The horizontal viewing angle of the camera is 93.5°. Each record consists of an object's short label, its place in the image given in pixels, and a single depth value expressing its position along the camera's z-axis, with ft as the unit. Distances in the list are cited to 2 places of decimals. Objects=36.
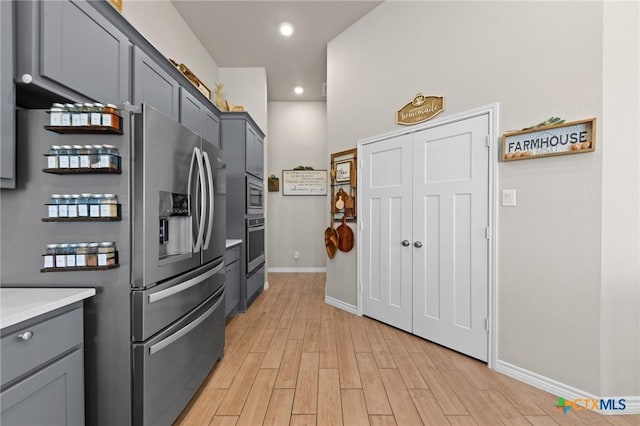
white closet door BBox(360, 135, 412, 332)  9.94
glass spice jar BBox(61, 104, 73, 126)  4.36
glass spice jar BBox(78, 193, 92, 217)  4.39
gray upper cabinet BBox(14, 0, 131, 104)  4.35
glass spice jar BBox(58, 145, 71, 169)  4.37
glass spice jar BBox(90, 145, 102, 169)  4.40
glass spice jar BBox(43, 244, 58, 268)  4.40
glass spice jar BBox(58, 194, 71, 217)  4.37
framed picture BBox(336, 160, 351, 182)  12.08
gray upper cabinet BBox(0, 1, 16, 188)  4.10
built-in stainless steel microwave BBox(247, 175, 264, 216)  12.57
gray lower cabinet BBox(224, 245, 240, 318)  10.72
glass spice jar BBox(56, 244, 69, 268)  4.42
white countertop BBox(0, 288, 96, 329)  3.26
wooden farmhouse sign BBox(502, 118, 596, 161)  6.13
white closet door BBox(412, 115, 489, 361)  7.94
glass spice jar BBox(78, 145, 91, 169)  4.36
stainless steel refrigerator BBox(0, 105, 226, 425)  4.42
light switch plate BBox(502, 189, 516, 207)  7.28
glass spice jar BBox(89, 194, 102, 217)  4.41
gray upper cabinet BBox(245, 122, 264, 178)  12.68
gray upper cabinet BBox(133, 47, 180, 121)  6.80
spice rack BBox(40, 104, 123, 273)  4.36
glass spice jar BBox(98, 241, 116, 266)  4.42
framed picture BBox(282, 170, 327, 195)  19.30
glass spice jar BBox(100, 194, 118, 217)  4.43
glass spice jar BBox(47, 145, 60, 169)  4.37
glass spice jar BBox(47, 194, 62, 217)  4.36
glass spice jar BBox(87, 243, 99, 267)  4.42
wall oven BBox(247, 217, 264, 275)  12.42
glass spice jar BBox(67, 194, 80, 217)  4.38
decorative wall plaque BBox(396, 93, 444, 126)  8.98
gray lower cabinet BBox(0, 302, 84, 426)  3.20
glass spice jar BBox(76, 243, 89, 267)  4.42
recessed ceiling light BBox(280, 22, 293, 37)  11.74
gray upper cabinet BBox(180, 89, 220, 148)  9.23
